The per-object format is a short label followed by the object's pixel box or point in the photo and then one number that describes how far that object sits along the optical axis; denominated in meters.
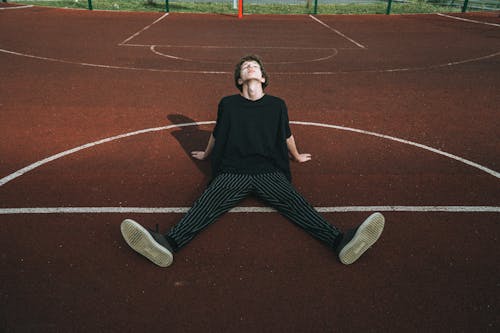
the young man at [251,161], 3.79
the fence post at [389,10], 21.12
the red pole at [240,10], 19.47
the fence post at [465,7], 21.95
